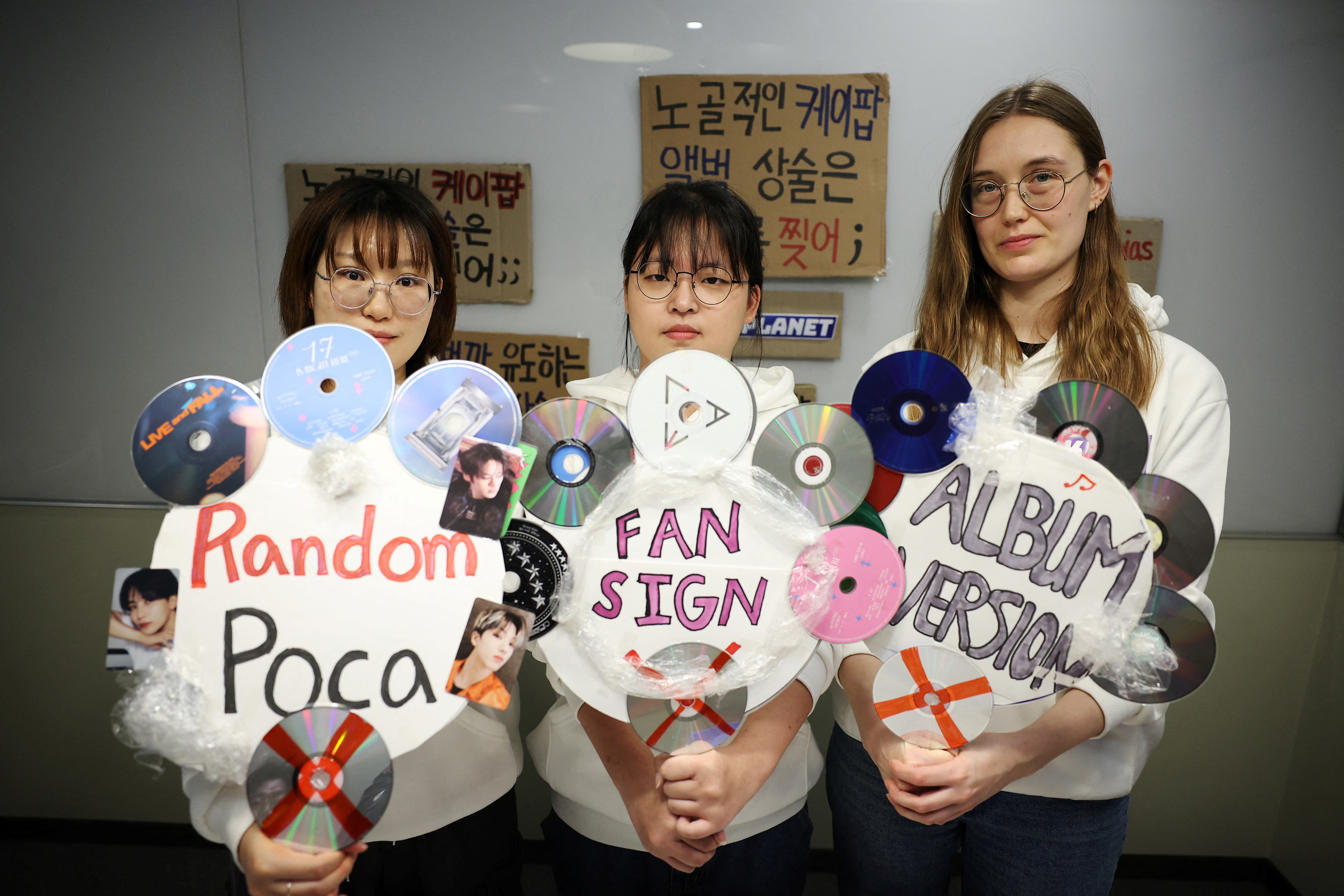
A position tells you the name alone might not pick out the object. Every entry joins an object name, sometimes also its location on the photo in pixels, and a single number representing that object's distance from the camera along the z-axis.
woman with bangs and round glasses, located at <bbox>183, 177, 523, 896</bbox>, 0.85
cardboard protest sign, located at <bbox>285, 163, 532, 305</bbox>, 1.54
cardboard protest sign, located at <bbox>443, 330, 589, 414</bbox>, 1.61
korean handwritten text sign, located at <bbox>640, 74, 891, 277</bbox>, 1.49
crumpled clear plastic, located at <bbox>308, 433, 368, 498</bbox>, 0.64
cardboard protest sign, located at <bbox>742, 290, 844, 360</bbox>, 1.56
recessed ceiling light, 1.50
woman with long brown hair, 0.80
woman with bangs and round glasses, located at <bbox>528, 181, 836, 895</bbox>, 0.80
